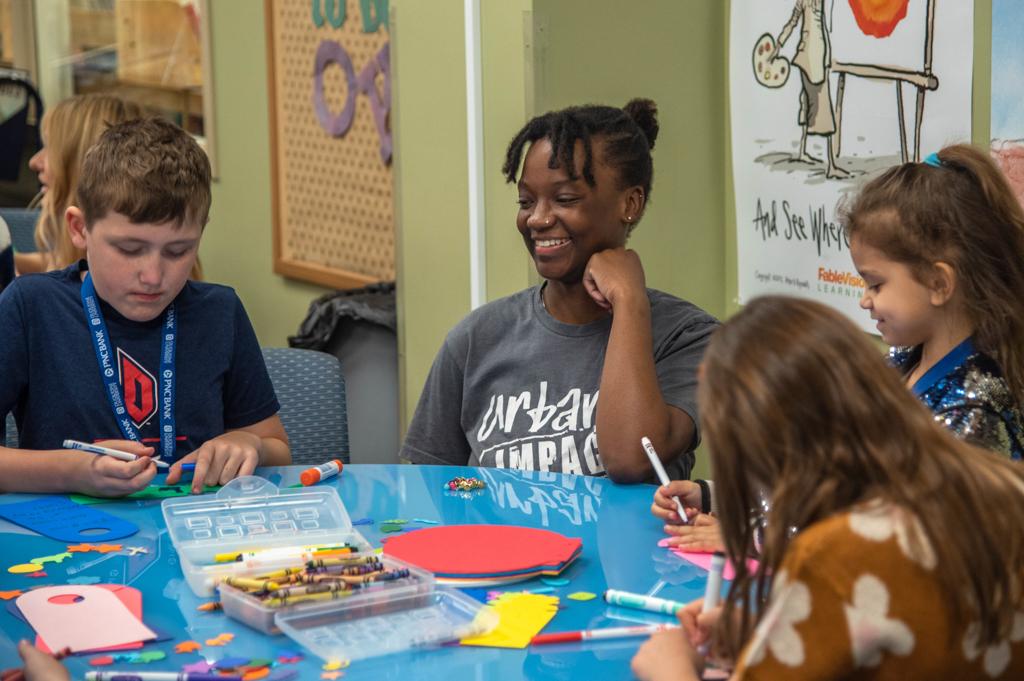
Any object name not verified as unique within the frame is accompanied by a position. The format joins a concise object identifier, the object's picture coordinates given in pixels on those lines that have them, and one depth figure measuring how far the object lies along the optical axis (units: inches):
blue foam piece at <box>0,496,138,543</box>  99.1
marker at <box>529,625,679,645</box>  86.0
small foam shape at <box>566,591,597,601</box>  90.2
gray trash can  179.5
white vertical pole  148.5
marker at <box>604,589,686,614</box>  88.5
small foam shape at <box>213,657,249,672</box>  83.9
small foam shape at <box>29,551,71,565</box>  95.4
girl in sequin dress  99.4
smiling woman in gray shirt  112.4
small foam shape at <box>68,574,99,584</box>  92.9
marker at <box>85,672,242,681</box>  82.8
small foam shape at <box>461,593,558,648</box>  86.1
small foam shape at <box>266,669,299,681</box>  83.2
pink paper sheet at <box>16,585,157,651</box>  86.6
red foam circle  92.0
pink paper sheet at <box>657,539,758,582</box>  94.1
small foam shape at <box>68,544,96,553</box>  96.9
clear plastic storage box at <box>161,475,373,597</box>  91.7
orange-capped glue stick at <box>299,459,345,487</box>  106.9
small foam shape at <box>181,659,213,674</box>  83.5
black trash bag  176.9
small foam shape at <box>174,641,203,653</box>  85.7
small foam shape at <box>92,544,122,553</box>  96.9
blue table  84.6
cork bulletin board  192.7
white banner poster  124.1
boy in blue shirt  110.2
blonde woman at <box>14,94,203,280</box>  148.8
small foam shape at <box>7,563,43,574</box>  94.2
